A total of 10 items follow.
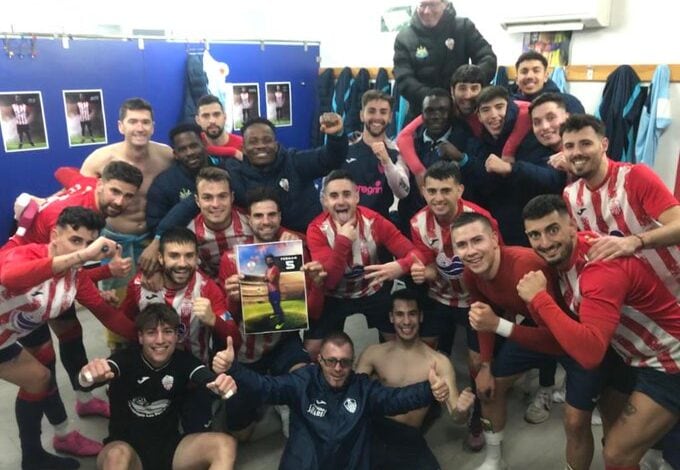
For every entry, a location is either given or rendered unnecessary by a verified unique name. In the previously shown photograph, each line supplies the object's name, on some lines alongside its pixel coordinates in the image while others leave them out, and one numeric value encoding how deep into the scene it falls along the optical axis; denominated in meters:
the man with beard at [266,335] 2.68
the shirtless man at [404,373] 2.42
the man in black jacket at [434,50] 3.60
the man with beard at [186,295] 2.55
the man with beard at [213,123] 3.41
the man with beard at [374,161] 3.27
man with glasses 2.26
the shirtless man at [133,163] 3.12
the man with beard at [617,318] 1.83
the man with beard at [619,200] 2.05
